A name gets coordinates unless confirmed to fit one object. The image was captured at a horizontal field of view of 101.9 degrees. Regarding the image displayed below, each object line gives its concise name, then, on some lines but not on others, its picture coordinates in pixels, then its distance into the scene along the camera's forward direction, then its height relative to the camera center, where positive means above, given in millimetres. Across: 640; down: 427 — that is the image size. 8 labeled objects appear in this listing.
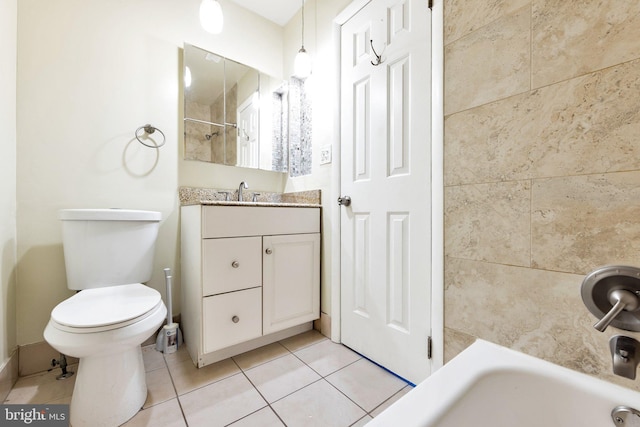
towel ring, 1529 +483
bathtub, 547 -434
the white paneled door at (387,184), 1150 +139
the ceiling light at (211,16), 1401 +1073
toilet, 902 -373
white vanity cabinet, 1293 -355
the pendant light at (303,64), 1694 +976
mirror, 1715 +710
